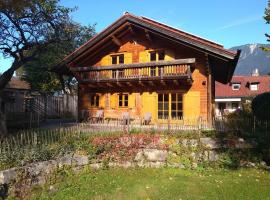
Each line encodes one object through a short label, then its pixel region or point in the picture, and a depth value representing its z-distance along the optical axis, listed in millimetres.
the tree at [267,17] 10341
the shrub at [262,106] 12486
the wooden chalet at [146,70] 12925
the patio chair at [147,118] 13281
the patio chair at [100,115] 14650
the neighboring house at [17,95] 15970
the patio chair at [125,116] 12894
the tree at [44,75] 26645
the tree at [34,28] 12705
